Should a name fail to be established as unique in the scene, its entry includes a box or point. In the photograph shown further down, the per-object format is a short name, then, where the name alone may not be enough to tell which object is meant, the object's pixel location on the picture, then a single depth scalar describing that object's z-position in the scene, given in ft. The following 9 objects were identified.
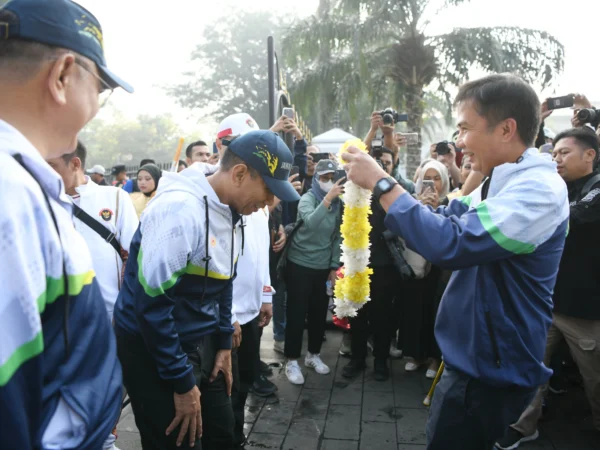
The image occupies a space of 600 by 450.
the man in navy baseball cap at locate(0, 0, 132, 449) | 2.82
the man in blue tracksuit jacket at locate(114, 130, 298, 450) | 6.71
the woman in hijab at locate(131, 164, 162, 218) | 19.97
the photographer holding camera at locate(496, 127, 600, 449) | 11.09
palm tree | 40.06
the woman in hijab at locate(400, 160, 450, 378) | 16.11
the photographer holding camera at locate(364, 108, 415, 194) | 15.39
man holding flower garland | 6.11
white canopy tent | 44.91
